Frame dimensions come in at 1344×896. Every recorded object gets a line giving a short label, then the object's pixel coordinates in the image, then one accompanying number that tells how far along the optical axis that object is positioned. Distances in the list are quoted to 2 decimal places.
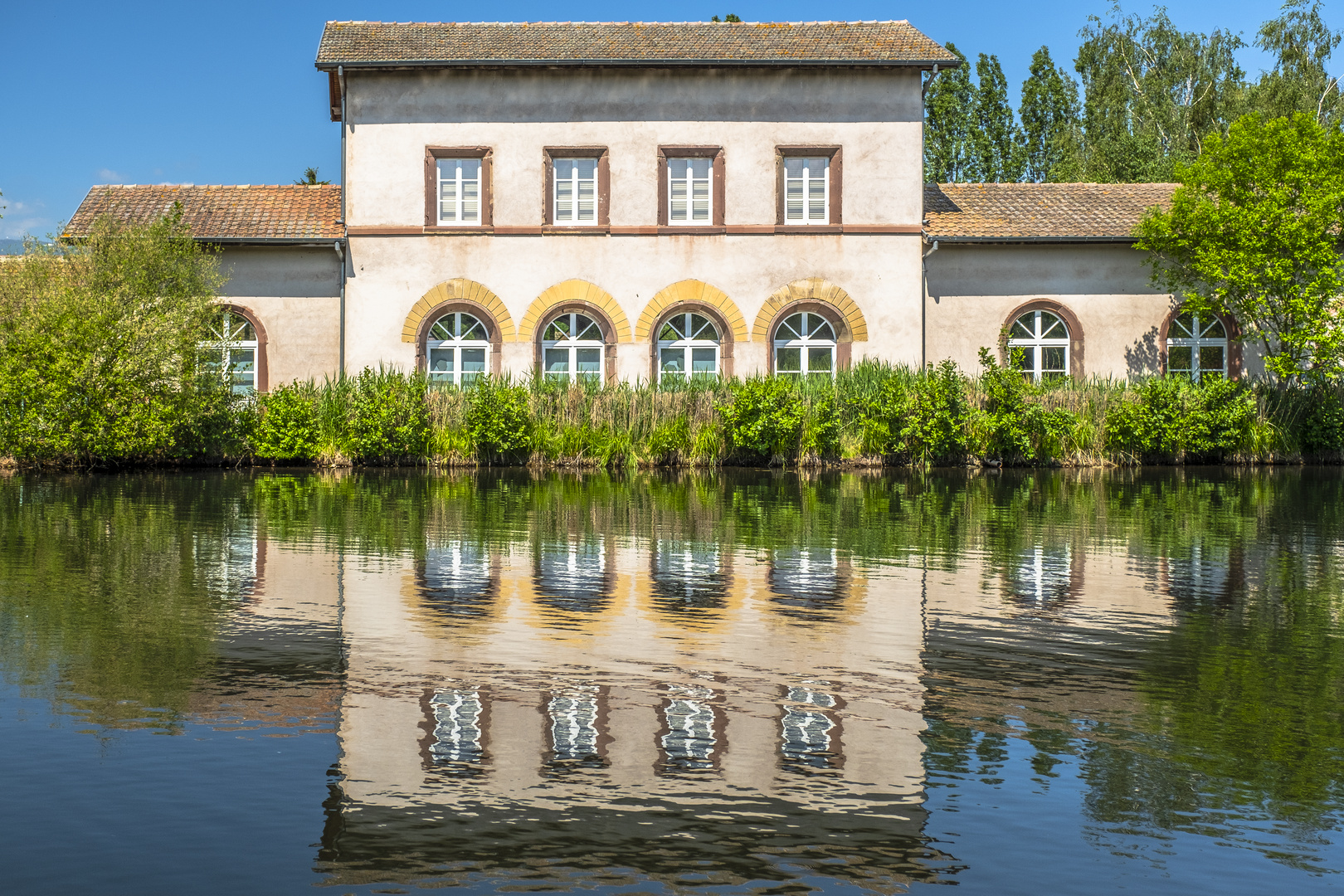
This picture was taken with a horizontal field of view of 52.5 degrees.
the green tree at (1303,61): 50.94
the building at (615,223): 31.02
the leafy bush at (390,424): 26.22
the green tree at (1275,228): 28.70
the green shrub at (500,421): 26.38
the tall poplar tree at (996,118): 59.12
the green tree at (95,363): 23.36
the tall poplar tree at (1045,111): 59.22
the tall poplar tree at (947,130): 58.56
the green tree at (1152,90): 53.16
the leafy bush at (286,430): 26.16
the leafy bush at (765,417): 26.30
